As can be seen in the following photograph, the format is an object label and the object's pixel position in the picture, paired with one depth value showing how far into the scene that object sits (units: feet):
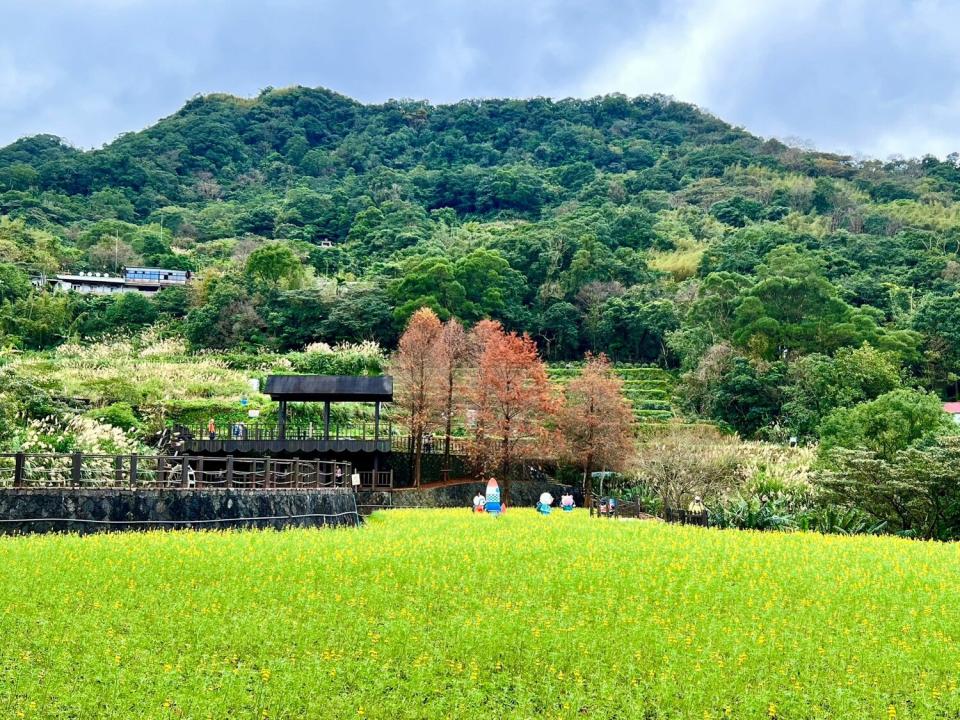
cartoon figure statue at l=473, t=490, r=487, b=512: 107.45
